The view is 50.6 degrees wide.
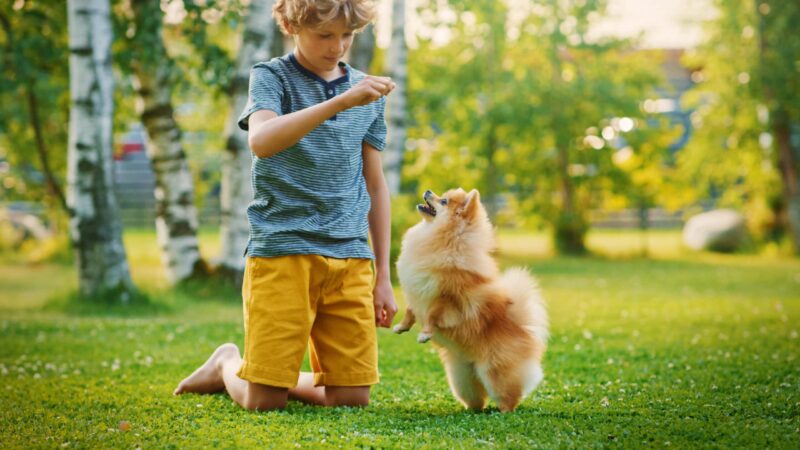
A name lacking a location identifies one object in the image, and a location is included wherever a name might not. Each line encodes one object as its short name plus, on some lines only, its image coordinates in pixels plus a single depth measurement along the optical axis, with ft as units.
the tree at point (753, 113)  49.83
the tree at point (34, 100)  32.12
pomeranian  12.84
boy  11.87
